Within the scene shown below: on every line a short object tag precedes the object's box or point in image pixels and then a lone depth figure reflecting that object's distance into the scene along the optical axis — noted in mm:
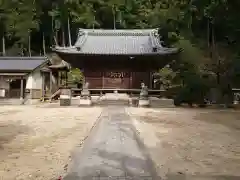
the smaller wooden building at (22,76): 17398
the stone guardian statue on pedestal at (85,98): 13515
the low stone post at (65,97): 13804
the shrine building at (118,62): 15786
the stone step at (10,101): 16396
